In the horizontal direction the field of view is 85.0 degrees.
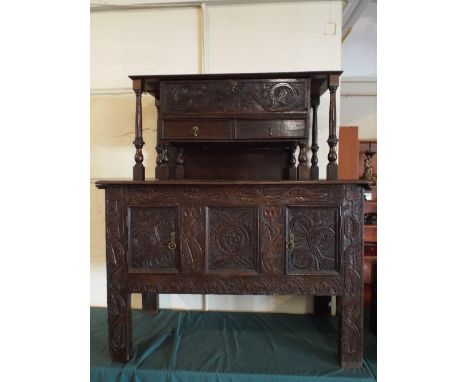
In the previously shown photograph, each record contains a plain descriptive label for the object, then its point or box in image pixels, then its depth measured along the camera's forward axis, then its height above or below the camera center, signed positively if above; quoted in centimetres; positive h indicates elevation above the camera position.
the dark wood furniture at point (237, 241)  135 -30
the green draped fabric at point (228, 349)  135 -98
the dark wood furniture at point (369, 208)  272 -24
